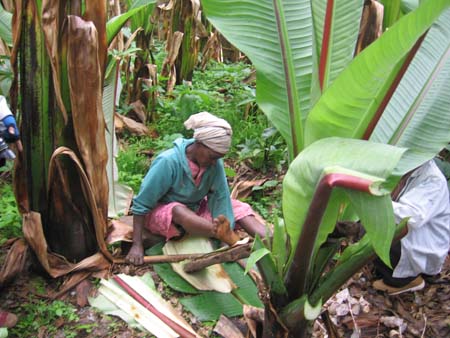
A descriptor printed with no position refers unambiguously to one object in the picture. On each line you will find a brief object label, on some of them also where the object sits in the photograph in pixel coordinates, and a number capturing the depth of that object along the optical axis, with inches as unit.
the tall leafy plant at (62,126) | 70.1
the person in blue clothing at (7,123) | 68.7
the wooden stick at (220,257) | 74.0
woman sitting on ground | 83.3
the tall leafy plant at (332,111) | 36.7
